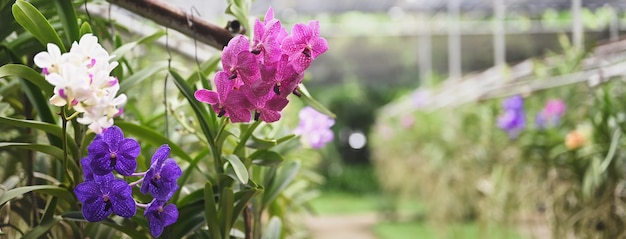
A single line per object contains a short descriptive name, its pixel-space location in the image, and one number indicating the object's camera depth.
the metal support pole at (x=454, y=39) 7.35
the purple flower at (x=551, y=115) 2.80
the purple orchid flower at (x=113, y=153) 0.81
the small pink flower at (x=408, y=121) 6.45
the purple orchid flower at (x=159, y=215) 0.86
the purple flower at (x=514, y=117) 2.97
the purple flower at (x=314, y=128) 1.55
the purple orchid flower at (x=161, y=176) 0.83
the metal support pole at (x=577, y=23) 3.46
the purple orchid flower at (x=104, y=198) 0.83
